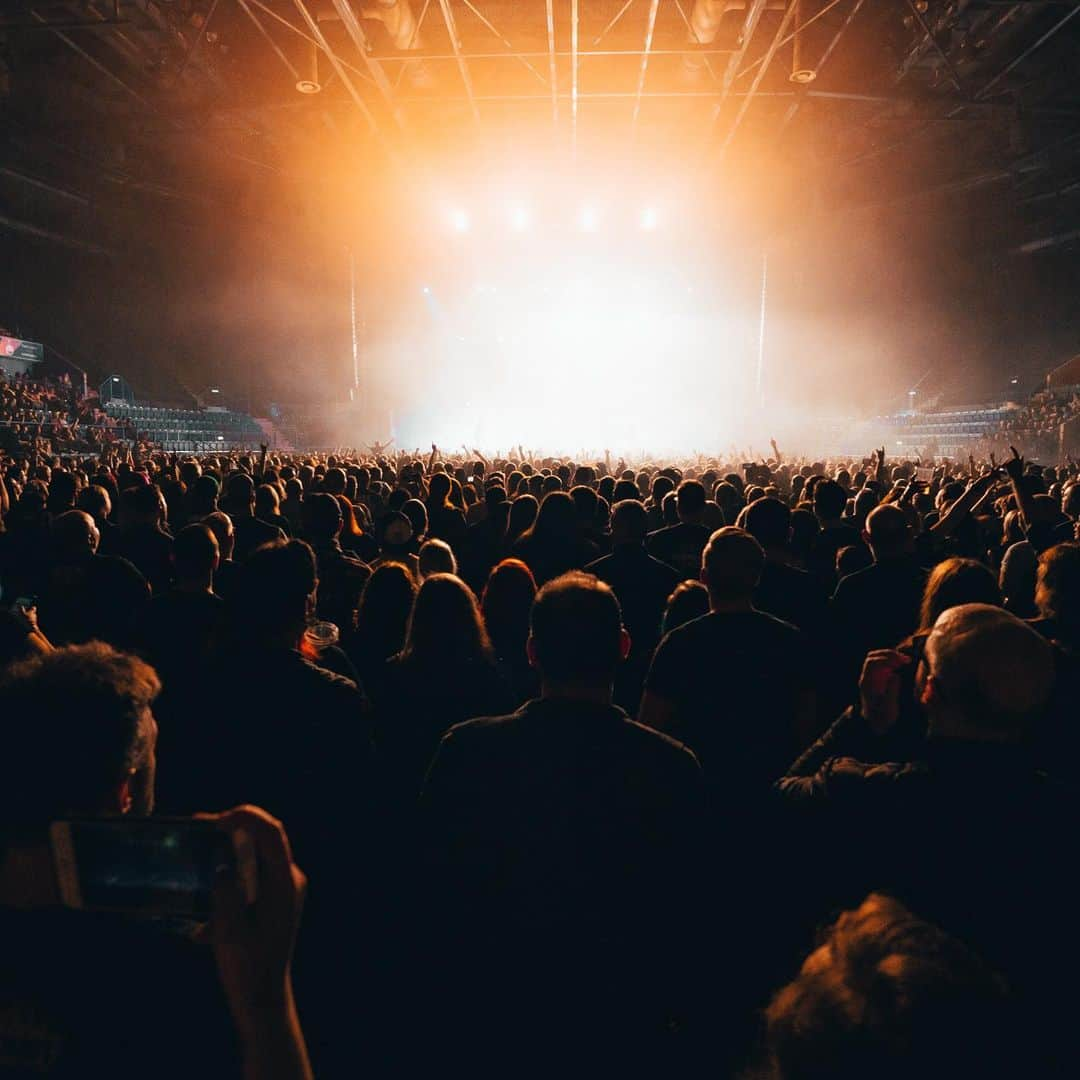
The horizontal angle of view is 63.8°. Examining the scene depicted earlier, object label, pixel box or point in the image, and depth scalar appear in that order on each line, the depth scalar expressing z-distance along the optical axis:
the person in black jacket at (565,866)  1.86
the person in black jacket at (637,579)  4.82
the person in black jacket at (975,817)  1.58
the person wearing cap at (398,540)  5.80
